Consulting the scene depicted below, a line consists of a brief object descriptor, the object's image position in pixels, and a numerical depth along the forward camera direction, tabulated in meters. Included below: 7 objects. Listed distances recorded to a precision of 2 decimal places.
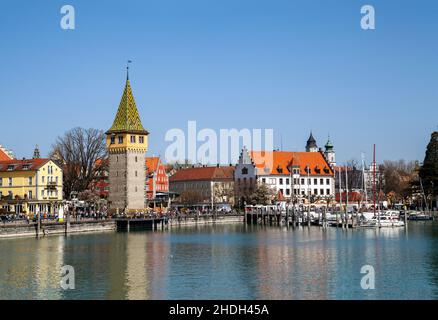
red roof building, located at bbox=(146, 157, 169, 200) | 132.88
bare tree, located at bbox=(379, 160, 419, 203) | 138.84
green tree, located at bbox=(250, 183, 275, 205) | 121.38
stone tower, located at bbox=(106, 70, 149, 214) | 102.00
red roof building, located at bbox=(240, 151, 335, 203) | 134.88
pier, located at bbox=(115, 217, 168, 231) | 87.31
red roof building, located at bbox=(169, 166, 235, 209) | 131.25
